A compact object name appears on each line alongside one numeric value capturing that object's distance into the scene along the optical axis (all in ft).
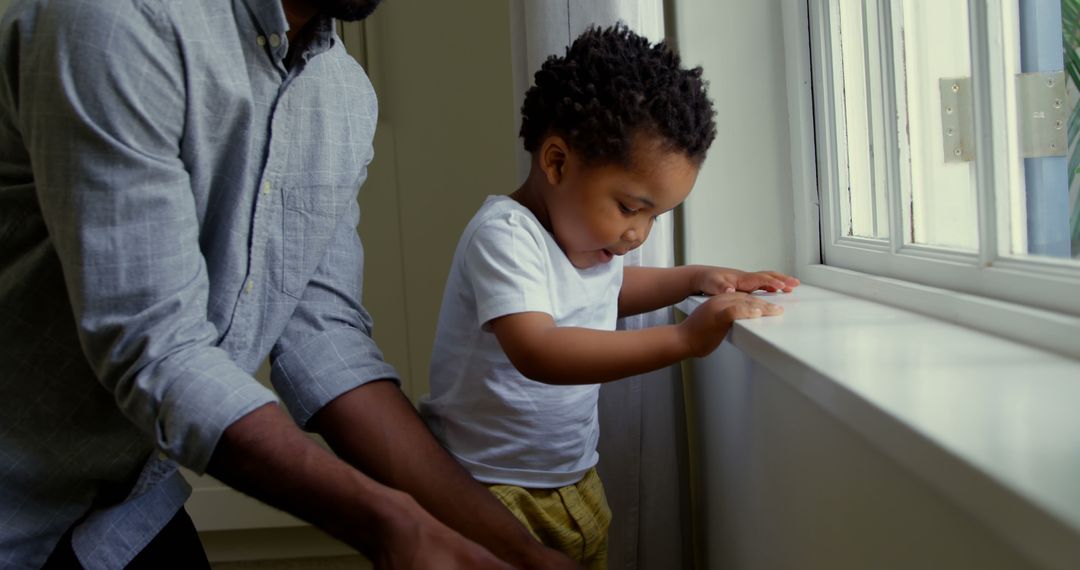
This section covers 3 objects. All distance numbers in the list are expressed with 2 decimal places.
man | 2.34
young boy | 3.31
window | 2.77
